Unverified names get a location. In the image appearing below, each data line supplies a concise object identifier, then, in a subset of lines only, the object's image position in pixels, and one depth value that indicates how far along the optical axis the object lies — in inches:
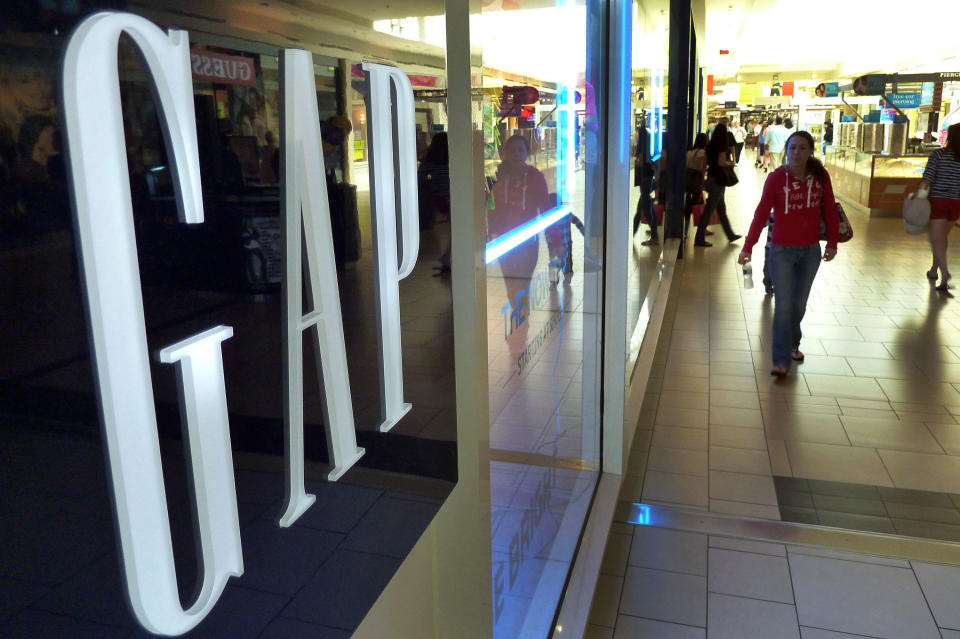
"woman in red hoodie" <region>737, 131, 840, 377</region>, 175.9
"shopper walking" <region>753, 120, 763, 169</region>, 1013.3
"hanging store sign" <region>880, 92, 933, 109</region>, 585.8
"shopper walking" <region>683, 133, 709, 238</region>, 371.6
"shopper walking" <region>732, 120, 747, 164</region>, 1527.3
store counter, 475.2
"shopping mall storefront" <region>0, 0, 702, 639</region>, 17.3
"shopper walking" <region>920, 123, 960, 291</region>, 266.5
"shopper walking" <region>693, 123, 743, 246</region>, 389.7
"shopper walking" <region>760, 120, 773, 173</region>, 944.3
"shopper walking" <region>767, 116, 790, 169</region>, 698.2
